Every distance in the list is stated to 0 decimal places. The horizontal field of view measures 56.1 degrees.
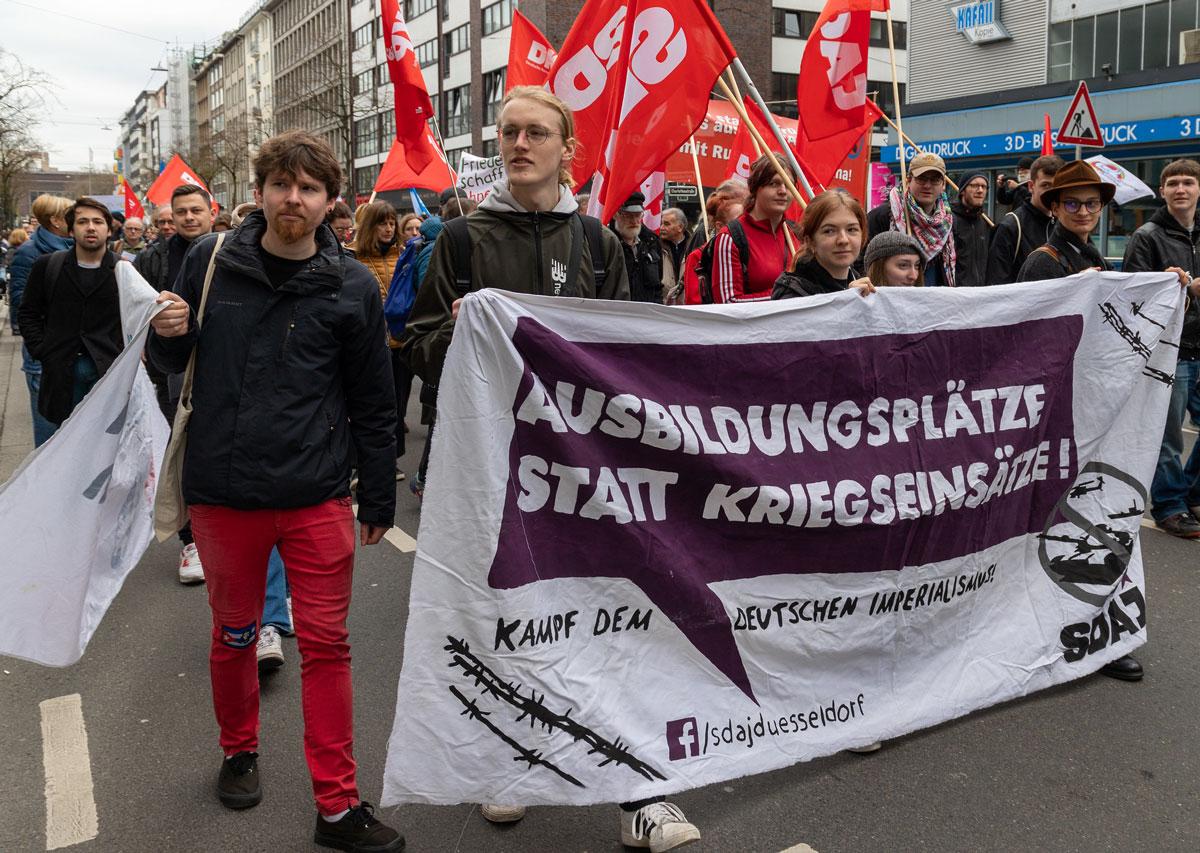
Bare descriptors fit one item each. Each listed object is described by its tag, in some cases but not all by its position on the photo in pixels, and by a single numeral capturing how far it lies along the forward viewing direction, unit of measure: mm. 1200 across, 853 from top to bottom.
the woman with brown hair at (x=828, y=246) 3836
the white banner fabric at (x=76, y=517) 2914
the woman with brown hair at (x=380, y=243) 7810
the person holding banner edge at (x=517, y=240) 3180
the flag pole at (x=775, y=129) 4648
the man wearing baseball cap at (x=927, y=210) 7277
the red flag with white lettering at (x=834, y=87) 6176
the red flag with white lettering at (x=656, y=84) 4793
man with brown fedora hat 4863
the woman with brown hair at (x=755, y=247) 4980
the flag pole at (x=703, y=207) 7391
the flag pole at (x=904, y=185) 7036
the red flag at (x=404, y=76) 8266
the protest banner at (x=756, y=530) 2867
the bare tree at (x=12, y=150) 27625
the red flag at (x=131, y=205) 20109
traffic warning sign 10562
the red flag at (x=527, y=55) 8906
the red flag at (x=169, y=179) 13766
